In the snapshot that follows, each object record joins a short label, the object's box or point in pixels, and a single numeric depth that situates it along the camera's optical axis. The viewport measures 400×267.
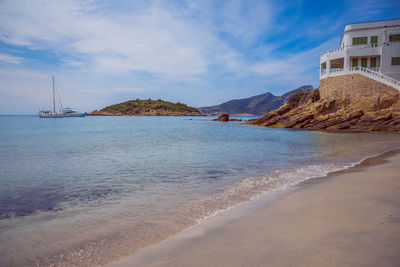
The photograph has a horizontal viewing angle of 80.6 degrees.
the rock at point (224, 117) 79.06
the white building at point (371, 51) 33.81
